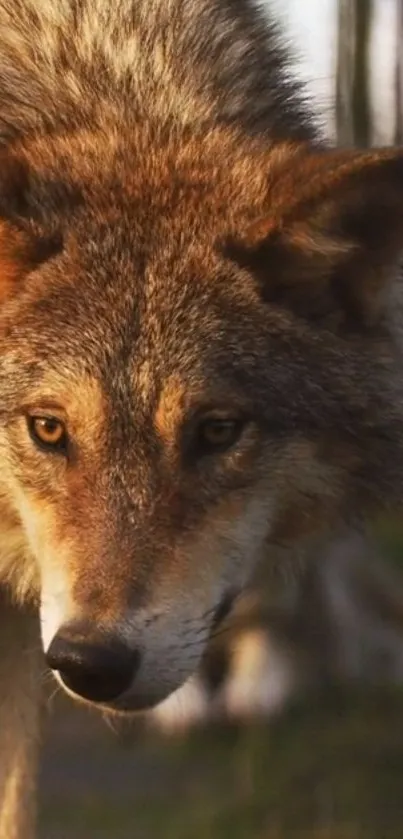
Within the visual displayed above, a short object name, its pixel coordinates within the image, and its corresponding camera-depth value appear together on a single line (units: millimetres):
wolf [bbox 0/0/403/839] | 5844
